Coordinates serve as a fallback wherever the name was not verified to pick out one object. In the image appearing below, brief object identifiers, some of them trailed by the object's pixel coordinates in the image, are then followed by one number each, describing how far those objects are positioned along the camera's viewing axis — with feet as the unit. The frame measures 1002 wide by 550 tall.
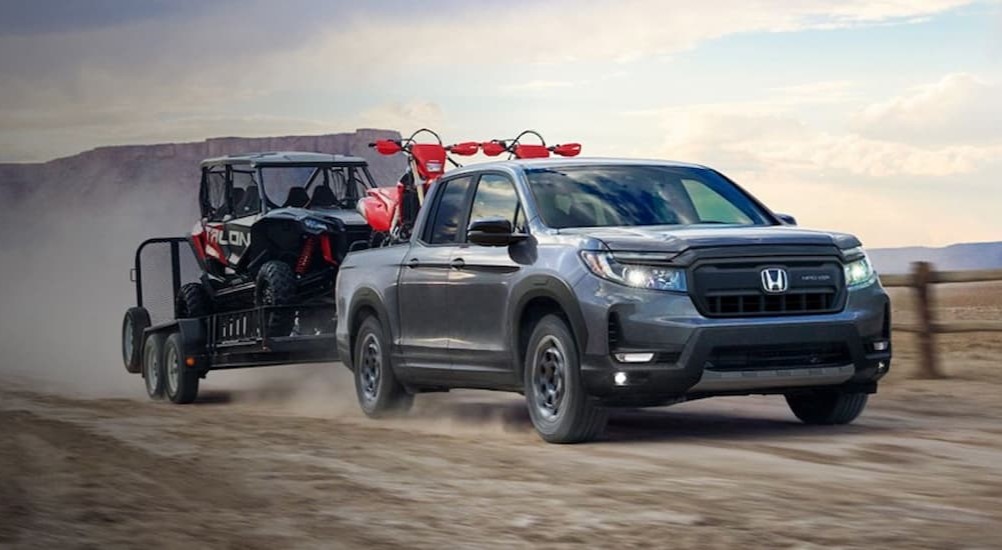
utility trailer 55.47
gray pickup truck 35.81
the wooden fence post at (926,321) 55.98
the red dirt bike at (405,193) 51.90
